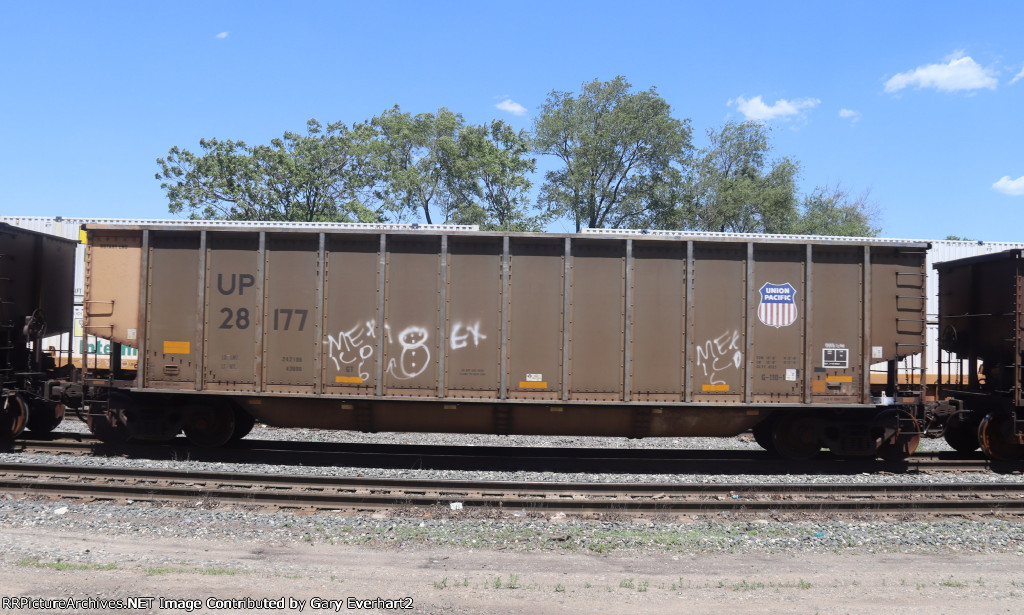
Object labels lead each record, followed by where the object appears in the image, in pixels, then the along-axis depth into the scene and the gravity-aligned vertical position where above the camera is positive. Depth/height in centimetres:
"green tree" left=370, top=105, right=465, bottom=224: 4184 +1213
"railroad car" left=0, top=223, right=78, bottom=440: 1122 +10
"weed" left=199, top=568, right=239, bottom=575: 573 -214
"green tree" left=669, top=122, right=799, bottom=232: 4403 +980
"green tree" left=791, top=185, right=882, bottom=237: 4559 +1079
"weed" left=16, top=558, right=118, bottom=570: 585 -216
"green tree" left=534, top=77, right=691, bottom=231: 4138 +1256
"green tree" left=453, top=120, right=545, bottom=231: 4259 +1143
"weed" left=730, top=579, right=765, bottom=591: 575 -217
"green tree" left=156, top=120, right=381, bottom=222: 3838 +950
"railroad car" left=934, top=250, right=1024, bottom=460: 1058 +6
